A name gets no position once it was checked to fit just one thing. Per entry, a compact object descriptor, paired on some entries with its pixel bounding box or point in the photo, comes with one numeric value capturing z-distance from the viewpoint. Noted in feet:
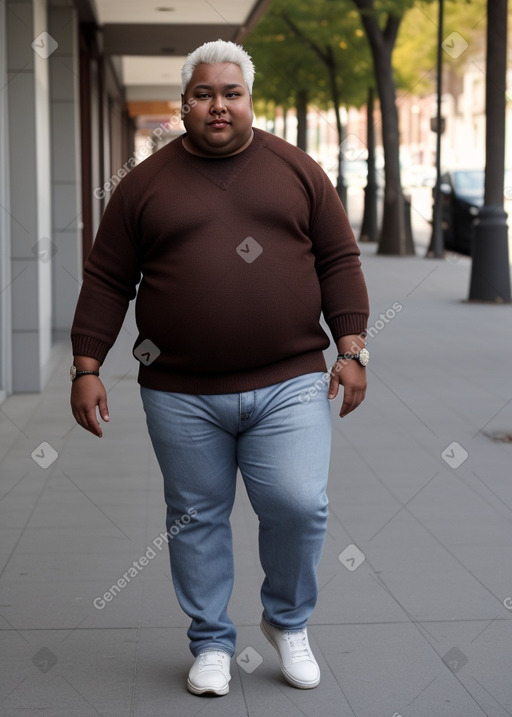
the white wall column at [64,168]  39.86
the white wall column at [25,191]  29.43
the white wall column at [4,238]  28.86
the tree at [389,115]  70.95
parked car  80.23
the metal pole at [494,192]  48.65
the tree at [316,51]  85.92
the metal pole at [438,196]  69.21
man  11.59
